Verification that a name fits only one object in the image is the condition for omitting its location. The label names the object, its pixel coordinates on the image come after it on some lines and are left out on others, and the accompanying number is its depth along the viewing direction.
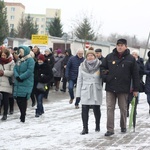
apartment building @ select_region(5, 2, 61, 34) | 129.00
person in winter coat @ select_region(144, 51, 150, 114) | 10.98
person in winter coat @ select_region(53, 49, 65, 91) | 17.28
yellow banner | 19.81
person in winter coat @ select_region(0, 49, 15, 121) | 9.68
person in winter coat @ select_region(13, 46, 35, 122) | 9.41
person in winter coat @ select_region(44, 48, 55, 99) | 14.74
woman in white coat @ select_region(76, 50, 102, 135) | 8.20
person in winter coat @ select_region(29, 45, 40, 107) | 12.55
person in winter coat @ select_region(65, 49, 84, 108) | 12.78
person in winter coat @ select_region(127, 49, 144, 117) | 10.74
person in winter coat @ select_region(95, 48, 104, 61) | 12.49
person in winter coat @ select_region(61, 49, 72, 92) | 17.20
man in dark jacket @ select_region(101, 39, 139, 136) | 7.88
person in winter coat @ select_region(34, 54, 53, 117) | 10.37
